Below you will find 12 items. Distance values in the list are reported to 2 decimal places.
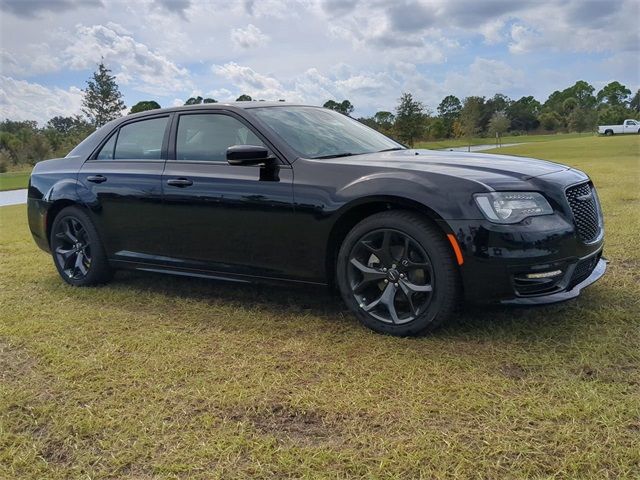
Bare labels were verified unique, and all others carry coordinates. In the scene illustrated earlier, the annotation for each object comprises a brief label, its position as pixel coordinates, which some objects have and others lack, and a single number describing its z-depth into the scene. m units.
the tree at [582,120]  79.12
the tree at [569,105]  94.39
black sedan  3.18
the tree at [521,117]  90.00
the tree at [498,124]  62.09
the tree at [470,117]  53.34
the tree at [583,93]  105.07
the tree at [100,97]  48.19
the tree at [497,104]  82.64
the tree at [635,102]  98.18
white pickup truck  58.81
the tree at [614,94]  107.12
